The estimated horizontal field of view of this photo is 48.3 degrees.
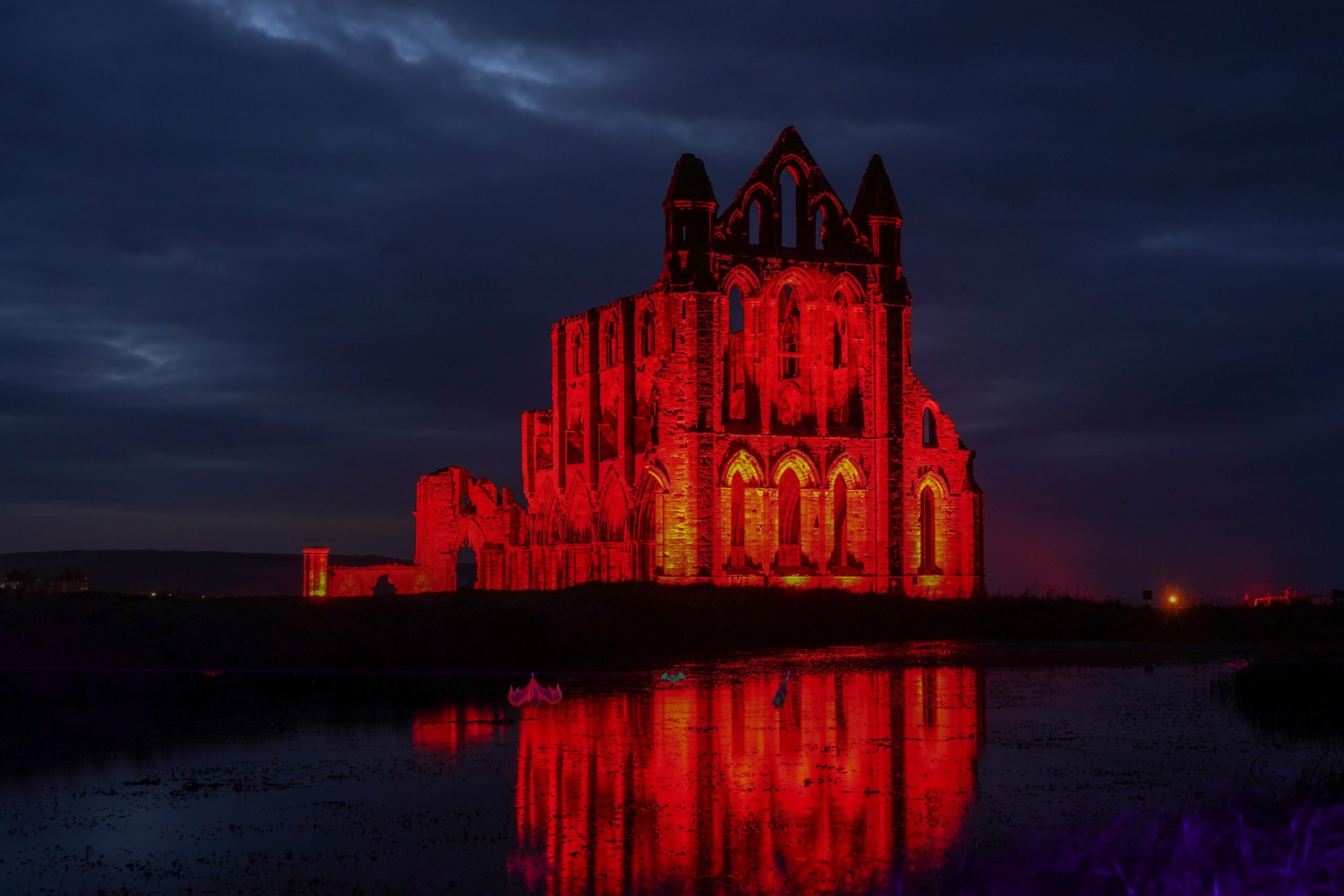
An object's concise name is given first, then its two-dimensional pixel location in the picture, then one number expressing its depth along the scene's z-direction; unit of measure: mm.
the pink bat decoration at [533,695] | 24859
